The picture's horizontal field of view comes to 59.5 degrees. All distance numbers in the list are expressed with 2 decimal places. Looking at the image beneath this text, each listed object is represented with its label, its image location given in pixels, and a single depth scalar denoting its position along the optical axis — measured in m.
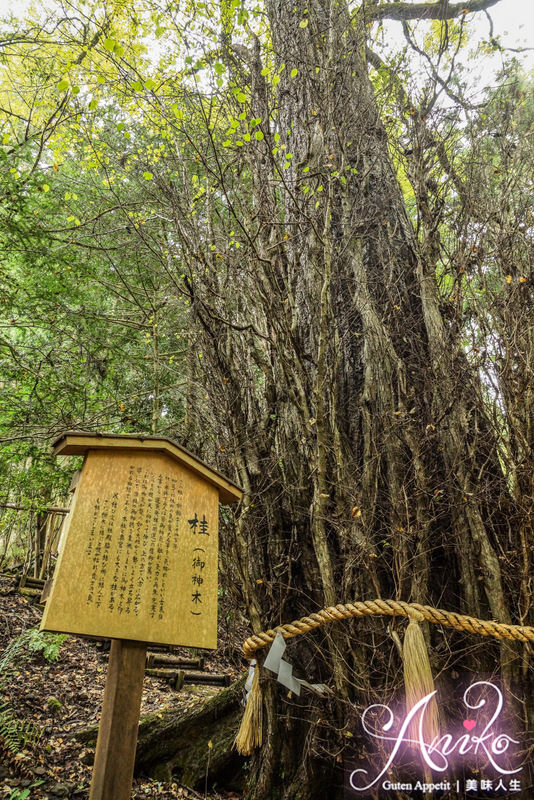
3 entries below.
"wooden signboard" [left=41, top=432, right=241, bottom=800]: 1.98
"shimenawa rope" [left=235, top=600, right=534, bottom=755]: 2.35
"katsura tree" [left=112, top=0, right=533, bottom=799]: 2.93
